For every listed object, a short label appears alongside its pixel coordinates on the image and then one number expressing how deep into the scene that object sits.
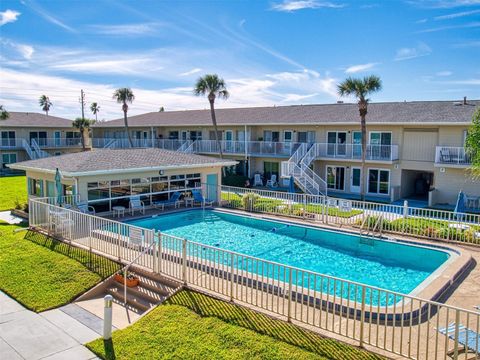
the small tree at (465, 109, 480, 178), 16.16
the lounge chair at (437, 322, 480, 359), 6.64
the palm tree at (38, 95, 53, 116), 78.69
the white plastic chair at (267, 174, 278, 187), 32.67
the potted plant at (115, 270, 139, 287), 11.25
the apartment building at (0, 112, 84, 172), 44.41
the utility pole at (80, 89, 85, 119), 64.69
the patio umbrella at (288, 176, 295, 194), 25.91
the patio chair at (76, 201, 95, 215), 18.34
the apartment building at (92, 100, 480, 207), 25.22
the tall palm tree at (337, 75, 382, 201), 24.28
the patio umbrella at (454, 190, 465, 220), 19.95
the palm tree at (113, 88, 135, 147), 43.78
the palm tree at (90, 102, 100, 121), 71.21
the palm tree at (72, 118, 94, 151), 48.00
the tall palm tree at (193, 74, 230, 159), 34.28
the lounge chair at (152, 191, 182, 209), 21.97
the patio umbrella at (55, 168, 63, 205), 17.67
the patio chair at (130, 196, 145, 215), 20.64
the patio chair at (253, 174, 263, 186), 33.41
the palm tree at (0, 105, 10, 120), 44.56
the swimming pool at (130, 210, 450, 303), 13.91
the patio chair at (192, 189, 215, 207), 23.30
